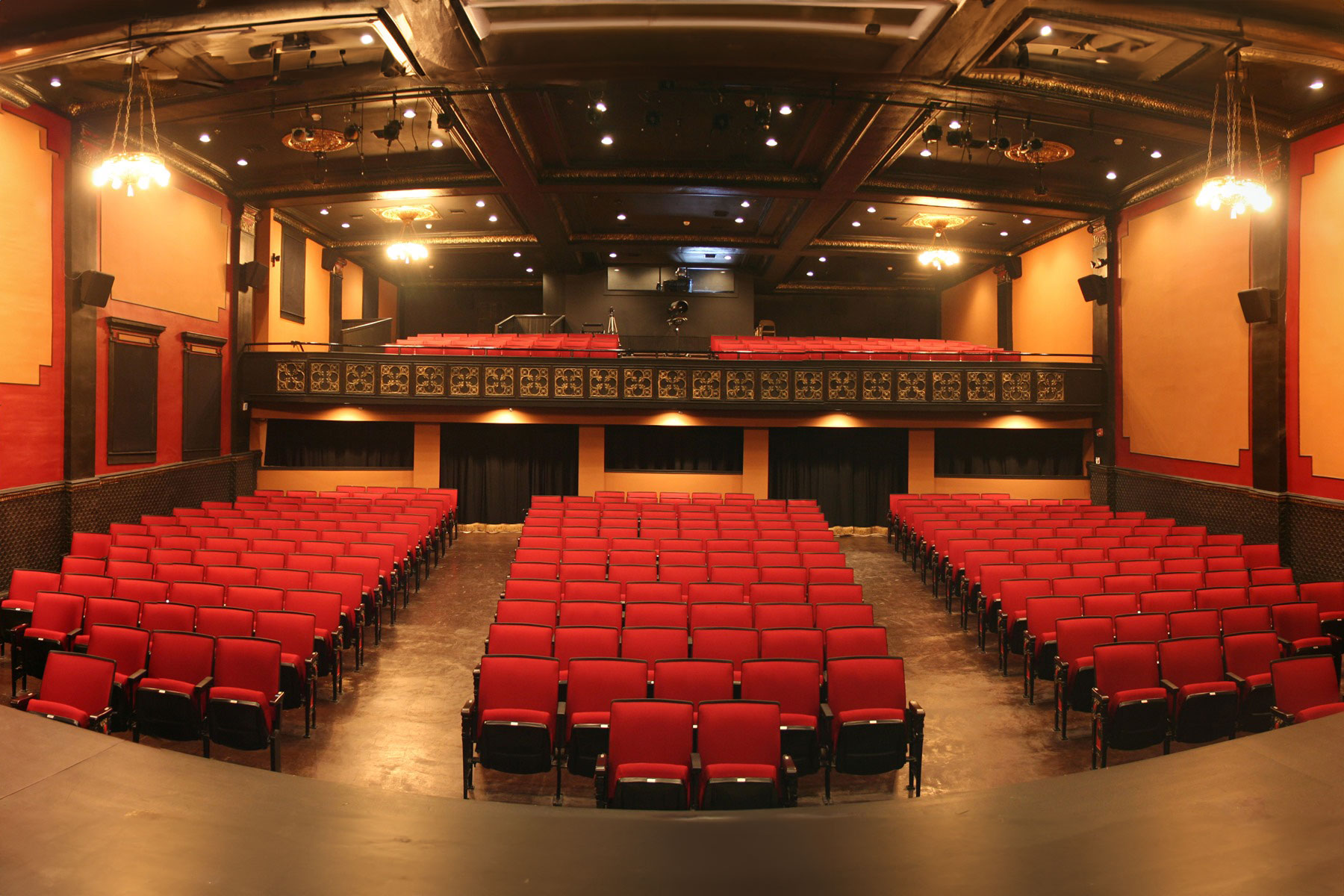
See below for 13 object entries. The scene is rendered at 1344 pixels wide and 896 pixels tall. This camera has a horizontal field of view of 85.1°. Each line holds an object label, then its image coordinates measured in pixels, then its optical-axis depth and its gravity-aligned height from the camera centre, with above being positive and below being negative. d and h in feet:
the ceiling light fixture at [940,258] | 42.35 +11.91
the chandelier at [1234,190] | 24.23 +9.06
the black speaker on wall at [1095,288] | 42.06 +9.95
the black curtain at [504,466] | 47.29 -0.53
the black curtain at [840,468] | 47.83 -0.59
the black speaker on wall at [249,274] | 41.93 +10.48
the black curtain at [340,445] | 46.03 +0.80
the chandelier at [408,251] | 40.55 +11.51
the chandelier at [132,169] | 22.97 +9.07
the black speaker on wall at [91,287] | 30.17 +7.01
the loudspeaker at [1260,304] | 30.55 +6.60
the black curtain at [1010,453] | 46.70 +0.44
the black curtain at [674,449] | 47.65 +0.61
